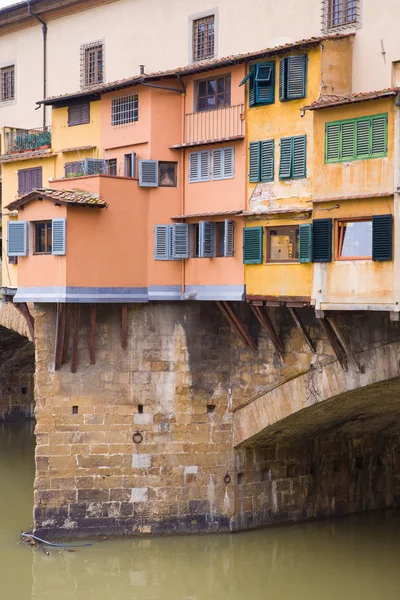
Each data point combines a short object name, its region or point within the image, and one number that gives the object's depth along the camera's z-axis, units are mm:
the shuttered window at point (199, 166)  22234
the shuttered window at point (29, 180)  26688
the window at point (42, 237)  22453
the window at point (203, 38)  24172
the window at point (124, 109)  23016
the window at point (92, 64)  27188
